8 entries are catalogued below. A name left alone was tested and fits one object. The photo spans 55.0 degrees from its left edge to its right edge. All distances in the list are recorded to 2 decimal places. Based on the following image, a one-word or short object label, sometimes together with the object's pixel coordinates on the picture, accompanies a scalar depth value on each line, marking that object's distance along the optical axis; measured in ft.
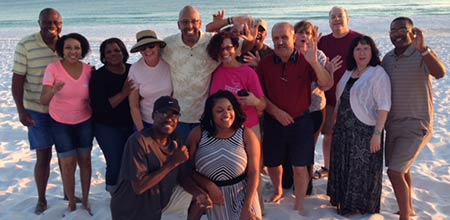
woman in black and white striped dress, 12.76
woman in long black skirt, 14.33
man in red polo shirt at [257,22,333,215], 15.07
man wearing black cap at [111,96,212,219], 11.59
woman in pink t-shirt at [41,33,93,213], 14.88
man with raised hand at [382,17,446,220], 13.99
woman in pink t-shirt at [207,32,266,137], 14.56
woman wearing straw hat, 15.14
